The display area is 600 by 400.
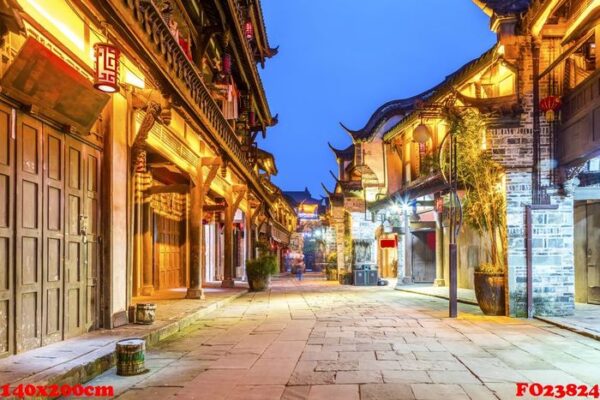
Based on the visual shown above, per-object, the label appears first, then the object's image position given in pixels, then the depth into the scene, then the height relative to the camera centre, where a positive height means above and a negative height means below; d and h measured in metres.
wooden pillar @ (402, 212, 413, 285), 23.84 -1.30
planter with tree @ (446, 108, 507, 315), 12.26 +0.60
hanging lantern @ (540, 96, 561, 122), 11.79 +2.41
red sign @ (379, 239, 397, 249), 25.42 -0.82
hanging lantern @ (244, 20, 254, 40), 23.10 +7.94
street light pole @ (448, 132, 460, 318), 12.19 -0.07
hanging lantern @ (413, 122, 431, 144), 15.67 +2.48
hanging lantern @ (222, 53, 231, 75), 18.44 +5.18
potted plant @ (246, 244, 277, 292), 21.75 -1.75
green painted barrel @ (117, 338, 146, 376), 6.41 -1.46
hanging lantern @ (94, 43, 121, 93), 7.24 +2.01
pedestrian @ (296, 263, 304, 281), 35.82 -3.05
